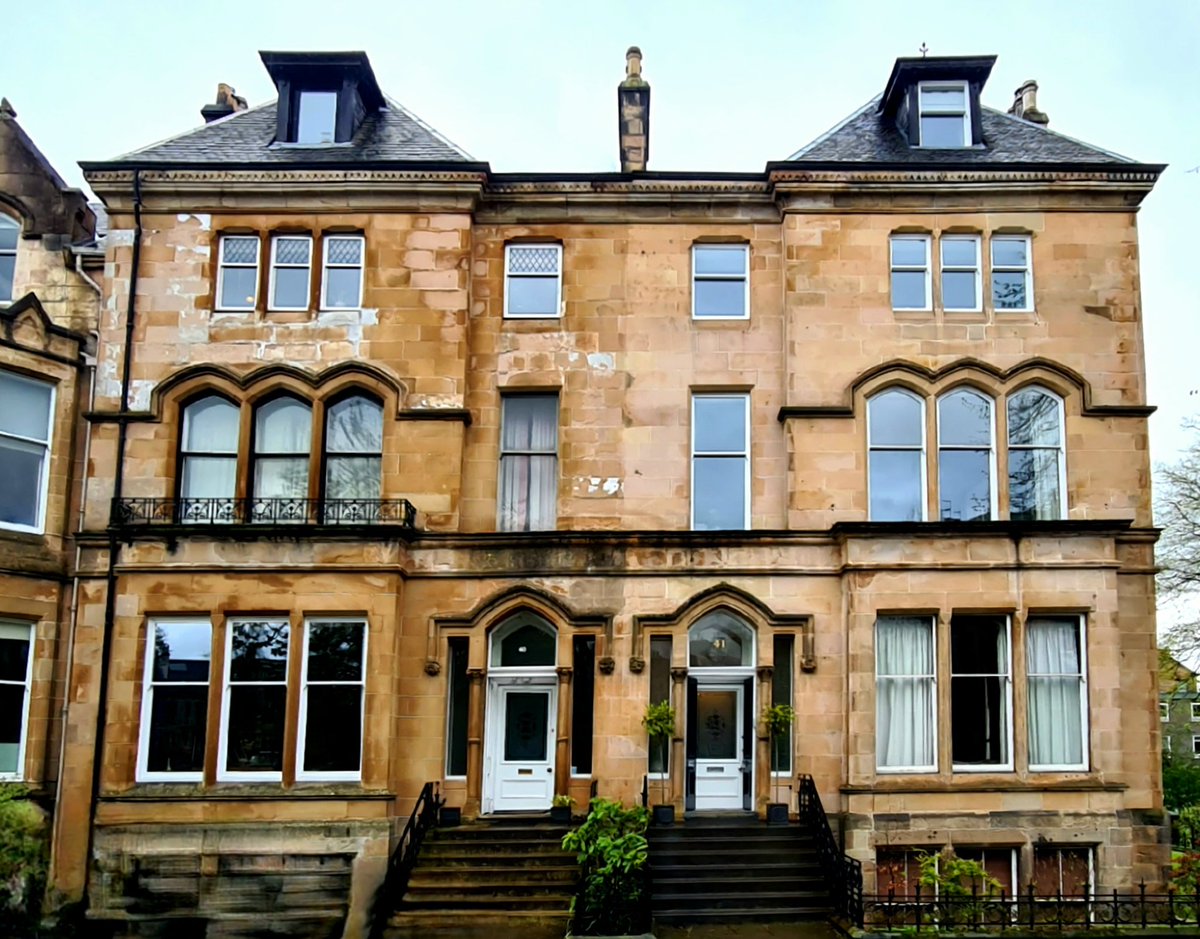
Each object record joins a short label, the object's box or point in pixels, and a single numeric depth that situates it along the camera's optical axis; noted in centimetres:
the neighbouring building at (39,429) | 1894
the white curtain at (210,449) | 2019
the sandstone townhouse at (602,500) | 1845
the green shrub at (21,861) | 1667
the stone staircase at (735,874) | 1680
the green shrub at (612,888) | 1555
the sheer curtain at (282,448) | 2011
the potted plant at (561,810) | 1853
